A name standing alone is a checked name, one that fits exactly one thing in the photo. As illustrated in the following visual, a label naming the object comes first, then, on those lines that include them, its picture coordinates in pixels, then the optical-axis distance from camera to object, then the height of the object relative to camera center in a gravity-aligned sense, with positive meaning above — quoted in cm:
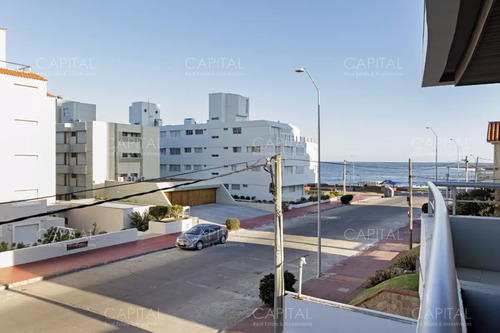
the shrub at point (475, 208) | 1498 -187
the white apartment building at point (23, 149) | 2431 +88
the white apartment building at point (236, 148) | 4469 +200
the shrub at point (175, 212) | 2884 -397
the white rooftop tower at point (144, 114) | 5838 +784
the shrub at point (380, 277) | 1365 -431
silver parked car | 2223 -471
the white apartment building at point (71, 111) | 5134 +718
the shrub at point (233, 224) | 2827 -478
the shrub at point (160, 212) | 2842 -392
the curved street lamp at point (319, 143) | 1616 +97
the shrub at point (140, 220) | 2831 -460
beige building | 4041 +83
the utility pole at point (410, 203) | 2017 -223
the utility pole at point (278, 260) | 984 -262
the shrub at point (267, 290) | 1320 -463
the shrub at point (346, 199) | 4647 -453
